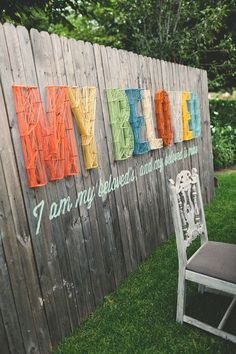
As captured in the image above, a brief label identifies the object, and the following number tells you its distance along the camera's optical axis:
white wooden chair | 2.72
